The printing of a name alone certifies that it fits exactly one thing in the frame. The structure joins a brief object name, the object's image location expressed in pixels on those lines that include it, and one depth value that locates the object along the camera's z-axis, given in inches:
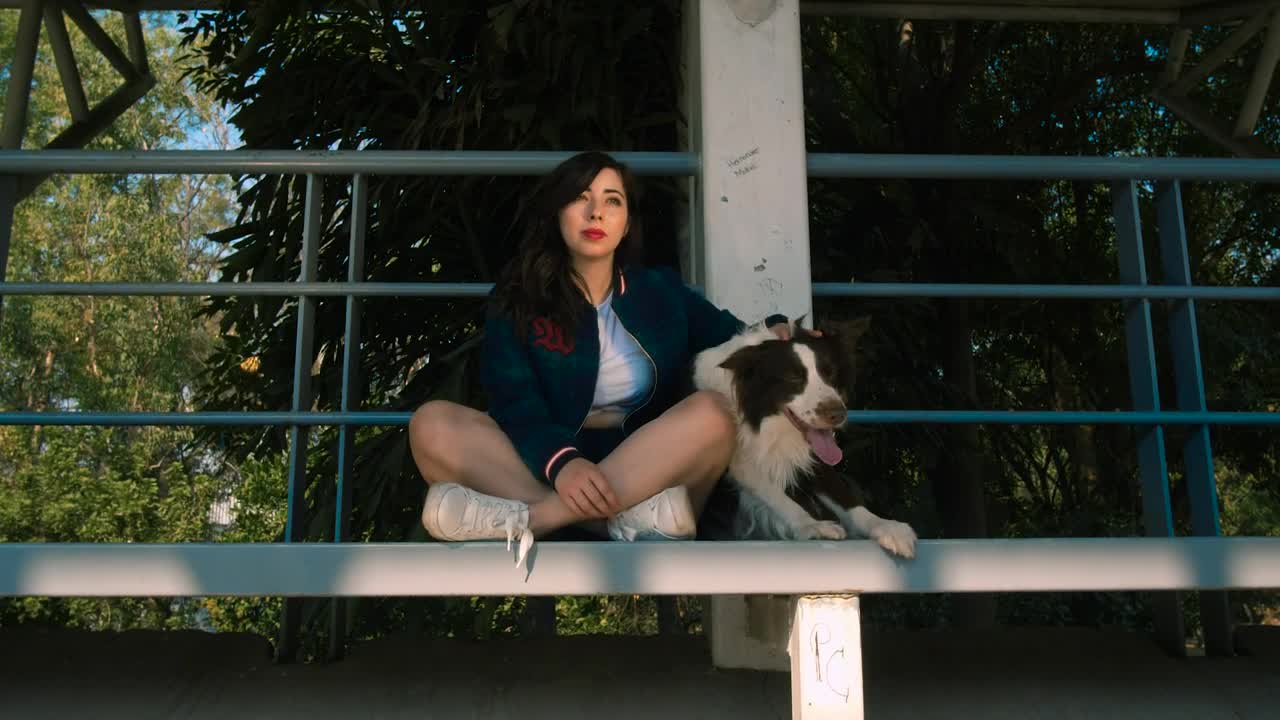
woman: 64.4
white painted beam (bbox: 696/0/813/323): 91.8
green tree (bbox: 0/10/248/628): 543.2
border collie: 69.2
